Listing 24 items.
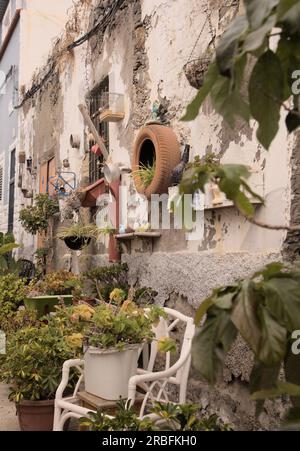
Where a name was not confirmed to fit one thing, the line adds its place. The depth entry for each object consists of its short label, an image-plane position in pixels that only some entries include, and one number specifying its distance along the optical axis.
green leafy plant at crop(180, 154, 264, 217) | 1.04
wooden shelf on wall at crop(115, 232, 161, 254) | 3.76
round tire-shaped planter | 3.40
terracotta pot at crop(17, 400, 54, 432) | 2.97
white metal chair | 2.33
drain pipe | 4.40
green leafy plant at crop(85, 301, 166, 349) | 2.52
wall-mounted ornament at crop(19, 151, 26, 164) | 9.48
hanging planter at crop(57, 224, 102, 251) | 5.03
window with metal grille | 5.40
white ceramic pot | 2.52
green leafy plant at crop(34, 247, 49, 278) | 7.45
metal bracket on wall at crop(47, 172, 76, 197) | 6.45
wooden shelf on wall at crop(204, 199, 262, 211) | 2.86
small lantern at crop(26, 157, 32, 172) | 8.94
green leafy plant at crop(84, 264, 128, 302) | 4.14
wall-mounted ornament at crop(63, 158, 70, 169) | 6.55
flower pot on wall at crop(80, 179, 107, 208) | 5.01
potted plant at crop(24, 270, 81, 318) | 4.54
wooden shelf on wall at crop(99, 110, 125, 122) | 4.59
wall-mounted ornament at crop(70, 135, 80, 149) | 6.11
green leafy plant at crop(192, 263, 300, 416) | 0.96
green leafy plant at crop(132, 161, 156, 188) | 3.68
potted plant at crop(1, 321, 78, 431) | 2.98
